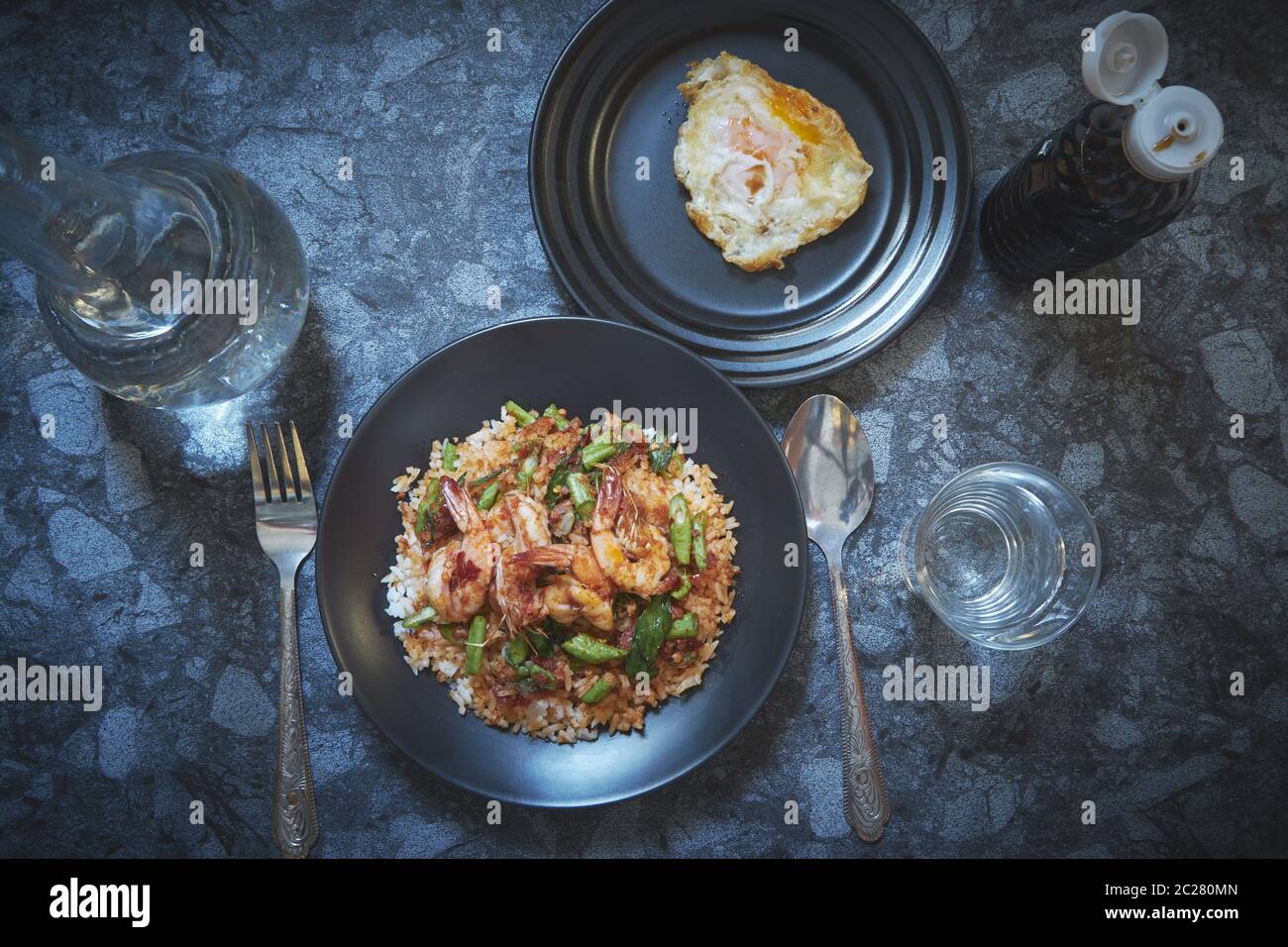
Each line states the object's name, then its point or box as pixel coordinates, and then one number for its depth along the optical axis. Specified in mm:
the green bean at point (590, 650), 388
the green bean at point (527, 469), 402
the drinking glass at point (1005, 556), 411
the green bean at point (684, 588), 396
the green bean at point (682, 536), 397
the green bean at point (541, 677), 393
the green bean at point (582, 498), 392
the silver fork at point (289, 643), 408
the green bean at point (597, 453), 403
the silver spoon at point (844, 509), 415
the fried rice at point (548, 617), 395
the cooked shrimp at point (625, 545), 370
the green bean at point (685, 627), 396
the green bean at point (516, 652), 391
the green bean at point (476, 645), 389
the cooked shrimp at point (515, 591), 370
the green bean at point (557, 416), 415
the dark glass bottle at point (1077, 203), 366
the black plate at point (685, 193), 425
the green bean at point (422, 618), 396
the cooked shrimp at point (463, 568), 373
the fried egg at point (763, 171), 433
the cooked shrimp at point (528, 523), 374
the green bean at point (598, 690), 394
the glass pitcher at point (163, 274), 352
